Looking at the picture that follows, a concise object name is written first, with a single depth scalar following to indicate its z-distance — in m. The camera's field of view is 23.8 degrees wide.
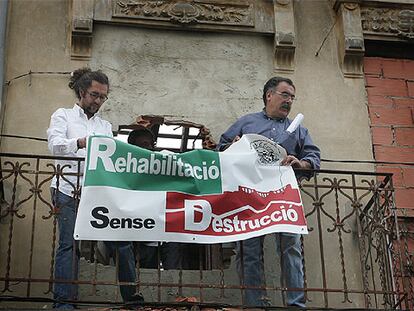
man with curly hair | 7.64
